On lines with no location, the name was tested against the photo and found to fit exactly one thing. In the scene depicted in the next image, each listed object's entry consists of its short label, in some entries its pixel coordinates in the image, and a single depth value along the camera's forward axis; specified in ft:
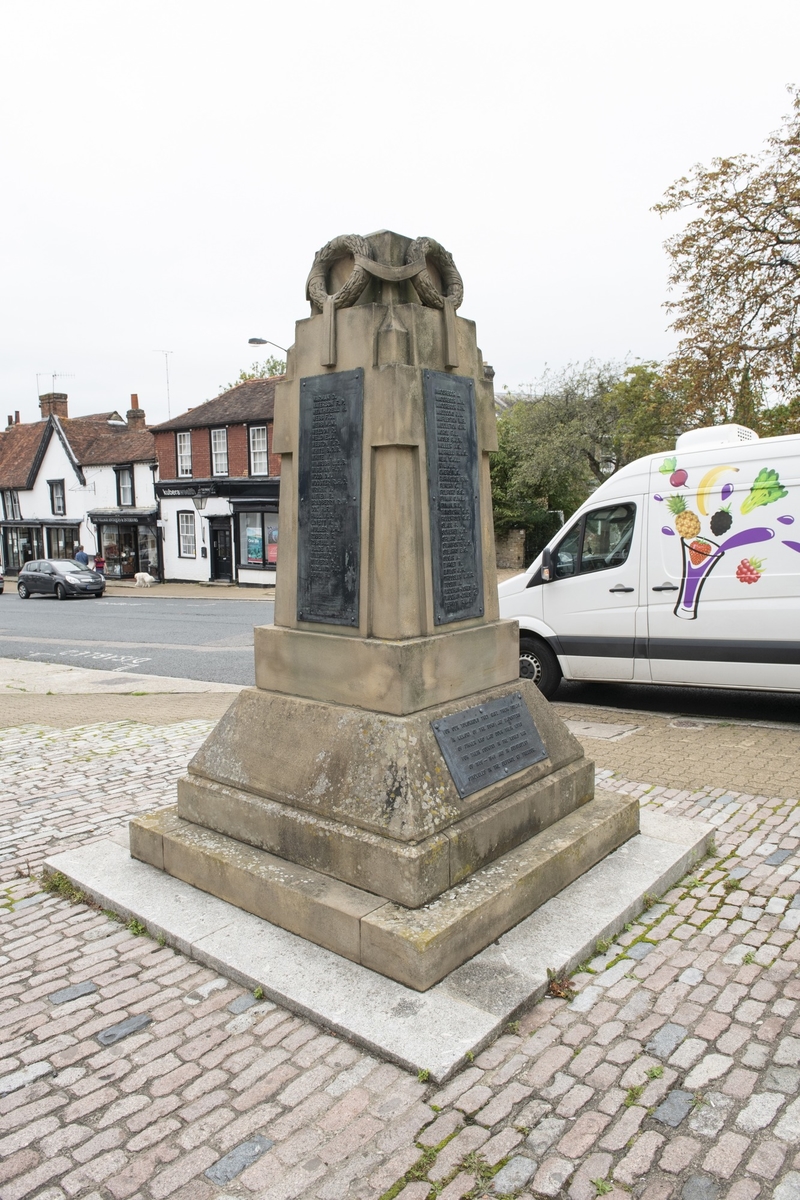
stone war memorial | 12.07
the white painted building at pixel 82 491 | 122.42
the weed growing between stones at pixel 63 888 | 14.11
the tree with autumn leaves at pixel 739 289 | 53.06
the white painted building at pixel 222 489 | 102.42
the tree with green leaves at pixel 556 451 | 110.83
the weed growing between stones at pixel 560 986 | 10.82
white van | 24.35
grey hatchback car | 99.40
